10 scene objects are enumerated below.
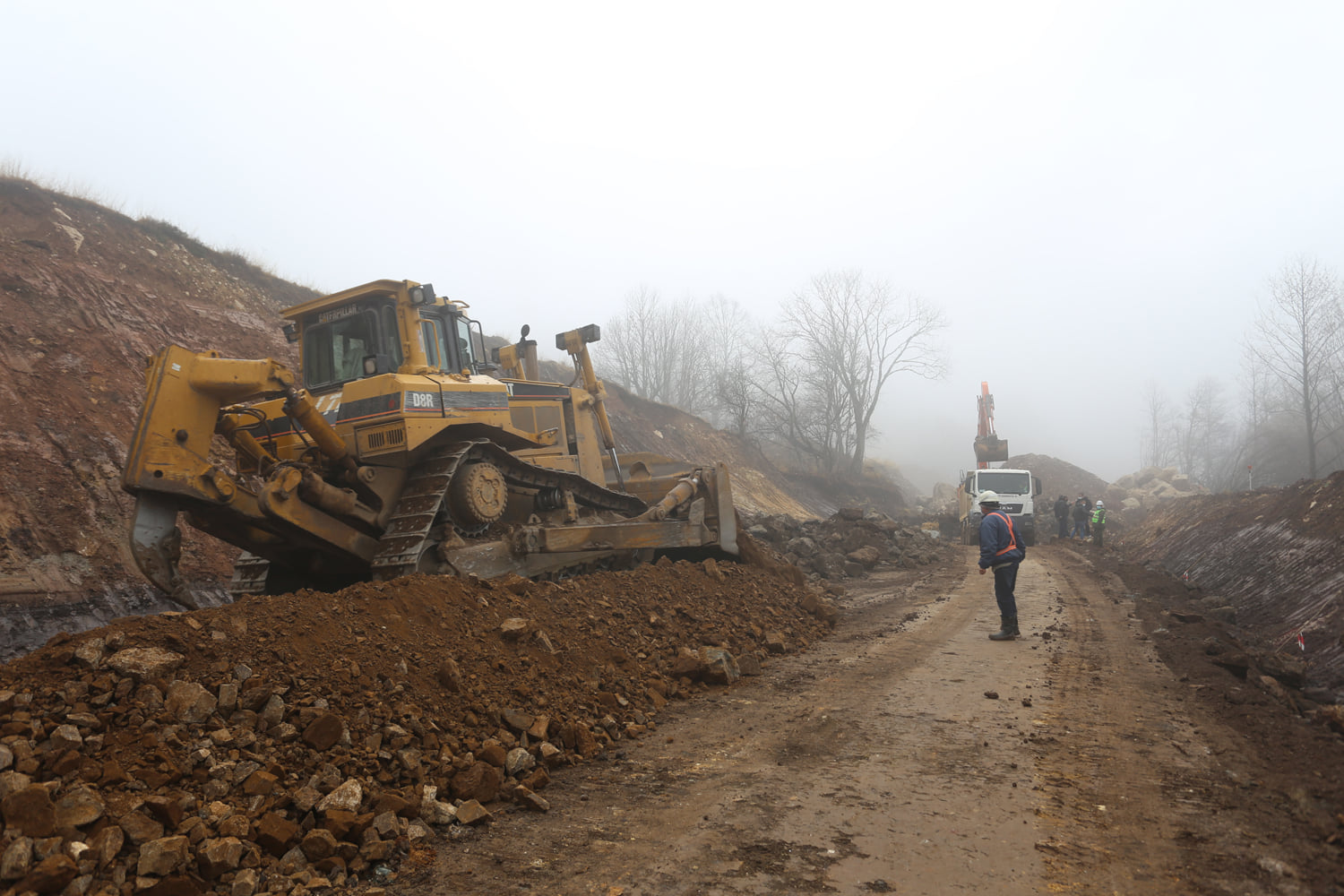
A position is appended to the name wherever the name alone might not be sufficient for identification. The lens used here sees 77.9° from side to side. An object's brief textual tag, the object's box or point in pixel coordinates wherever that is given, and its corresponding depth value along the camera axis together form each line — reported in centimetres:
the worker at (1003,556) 859
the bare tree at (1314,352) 3188
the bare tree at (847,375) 4531
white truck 2259
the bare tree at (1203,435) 6750
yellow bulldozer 618
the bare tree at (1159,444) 7748
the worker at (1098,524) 2203
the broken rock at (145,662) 383
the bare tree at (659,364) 5212
